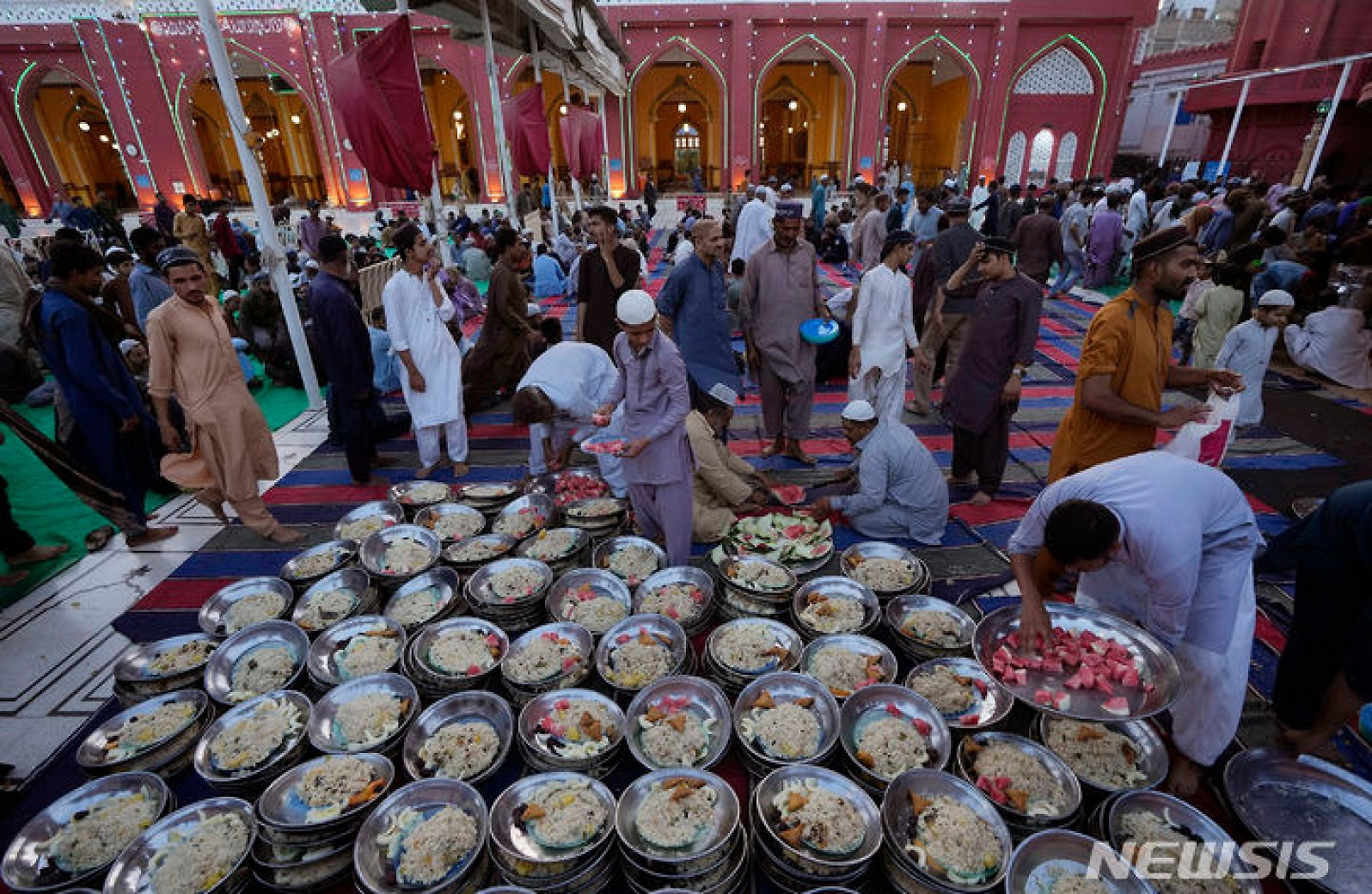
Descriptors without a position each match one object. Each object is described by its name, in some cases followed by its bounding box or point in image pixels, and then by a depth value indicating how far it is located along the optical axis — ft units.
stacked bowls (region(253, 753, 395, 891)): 6.90
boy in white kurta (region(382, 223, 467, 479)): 15.23
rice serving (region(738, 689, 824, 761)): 8.01
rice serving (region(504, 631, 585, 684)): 9.13
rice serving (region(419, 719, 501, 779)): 8.01
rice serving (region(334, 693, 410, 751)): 8.42
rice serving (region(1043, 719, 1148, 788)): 7.75
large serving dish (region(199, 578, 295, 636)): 10.66
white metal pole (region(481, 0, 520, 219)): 22.94
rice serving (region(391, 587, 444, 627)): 10.81
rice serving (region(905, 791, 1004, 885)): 6.63
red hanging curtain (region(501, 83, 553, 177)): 31.42
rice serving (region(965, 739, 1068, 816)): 7.32
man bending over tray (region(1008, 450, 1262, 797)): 6.84
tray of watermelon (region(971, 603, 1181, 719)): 7.13
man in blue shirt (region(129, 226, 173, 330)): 20.04
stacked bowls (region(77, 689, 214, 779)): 8.05
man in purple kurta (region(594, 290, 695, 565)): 10.66
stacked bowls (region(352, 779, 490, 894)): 6.71
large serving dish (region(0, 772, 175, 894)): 6.88
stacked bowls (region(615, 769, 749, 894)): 6.55
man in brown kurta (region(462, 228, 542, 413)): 19.49
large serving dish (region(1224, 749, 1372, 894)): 6.88
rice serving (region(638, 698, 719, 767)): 8.08
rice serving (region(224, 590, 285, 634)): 10.61
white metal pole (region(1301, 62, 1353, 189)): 44.88
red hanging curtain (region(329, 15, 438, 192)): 16.63
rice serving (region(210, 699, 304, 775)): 8.01
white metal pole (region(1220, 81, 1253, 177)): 52.26
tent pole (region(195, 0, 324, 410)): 17.02
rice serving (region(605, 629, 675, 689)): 9.23
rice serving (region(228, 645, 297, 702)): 9.27
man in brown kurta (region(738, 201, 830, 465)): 15.25
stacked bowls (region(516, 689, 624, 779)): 7.91
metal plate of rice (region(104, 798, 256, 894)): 6.70
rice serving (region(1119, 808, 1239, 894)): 6.42
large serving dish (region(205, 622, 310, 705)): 9.28
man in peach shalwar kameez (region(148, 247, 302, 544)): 12.32
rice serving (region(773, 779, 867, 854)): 6.86
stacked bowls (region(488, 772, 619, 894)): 6.68
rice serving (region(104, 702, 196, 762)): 8.28
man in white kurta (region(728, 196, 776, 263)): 26.05
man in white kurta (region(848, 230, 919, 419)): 15.29
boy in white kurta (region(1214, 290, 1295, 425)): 15.16
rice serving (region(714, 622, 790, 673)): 9.36
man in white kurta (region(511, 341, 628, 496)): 14.39
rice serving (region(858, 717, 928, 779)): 7.80
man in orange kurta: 9.36
